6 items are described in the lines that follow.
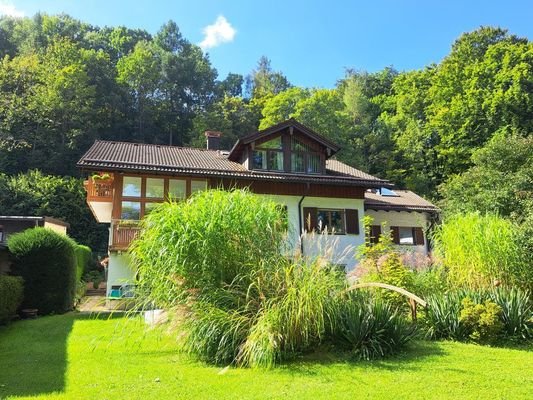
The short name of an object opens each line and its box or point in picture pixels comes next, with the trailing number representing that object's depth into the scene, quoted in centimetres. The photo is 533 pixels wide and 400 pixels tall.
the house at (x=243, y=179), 1728
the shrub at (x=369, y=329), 701
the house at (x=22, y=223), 2570
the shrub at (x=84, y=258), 2353
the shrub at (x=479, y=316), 772
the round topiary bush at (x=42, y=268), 1370
